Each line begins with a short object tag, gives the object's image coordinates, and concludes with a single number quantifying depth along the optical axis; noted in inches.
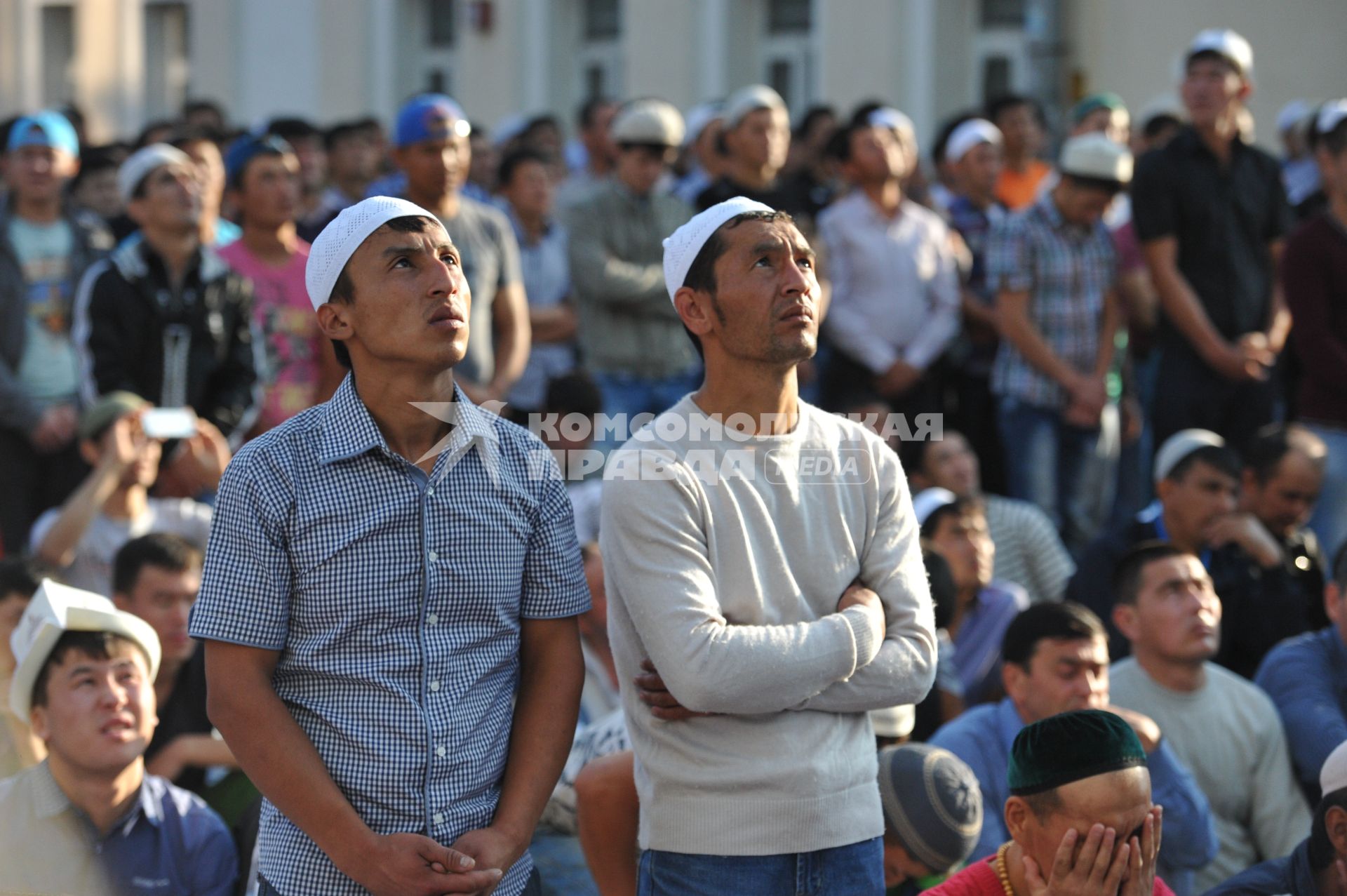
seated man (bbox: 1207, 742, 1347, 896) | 289.6
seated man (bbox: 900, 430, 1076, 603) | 543.5
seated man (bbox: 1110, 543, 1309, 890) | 391.5
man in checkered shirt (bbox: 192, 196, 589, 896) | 227.8
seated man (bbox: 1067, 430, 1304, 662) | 472.1
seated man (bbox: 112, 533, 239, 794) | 396.2
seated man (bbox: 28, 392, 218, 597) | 446.3
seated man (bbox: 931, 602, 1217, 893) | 351.6
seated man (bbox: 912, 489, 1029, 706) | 473.1
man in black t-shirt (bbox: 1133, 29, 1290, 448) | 586.2
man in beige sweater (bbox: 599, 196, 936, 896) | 243.0
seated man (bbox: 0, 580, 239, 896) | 315.3
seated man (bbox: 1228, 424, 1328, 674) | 470.6
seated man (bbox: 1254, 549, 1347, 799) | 397.4
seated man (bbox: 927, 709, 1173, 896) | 243.9
